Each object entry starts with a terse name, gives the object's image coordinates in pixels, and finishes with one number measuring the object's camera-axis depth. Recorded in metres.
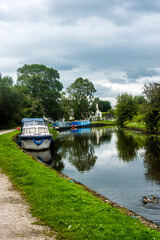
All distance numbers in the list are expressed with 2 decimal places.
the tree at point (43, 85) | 58.66
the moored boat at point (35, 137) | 25.56
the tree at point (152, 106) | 43.24
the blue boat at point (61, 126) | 69.96
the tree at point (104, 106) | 174.12
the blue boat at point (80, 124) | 81.04
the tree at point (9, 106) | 41.16
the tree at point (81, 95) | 90.00
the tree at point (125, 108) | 66.44
